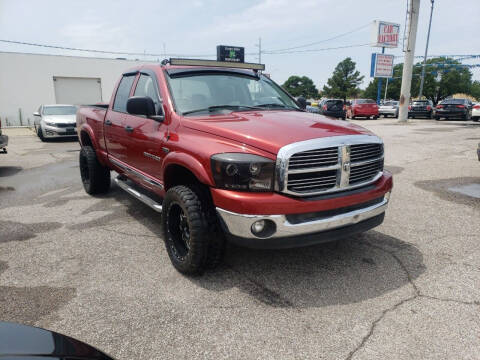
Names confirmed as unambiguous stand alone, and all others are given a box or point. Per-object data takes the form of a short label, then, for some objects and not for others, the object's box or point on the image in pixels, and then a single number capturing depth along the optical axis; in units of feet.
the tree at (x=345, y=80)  314.96
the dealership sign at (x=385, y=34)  113.09
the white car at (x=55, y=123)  47.37
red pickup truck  9.30
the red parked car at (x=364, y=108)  88.74
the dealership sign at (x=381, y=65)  123.24
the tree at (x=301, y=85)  455.63
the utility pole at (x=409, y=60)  71.82
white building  86.74
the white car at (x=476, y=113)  71.02
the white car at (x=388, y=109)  95.91
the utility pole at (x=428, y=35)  132.67
